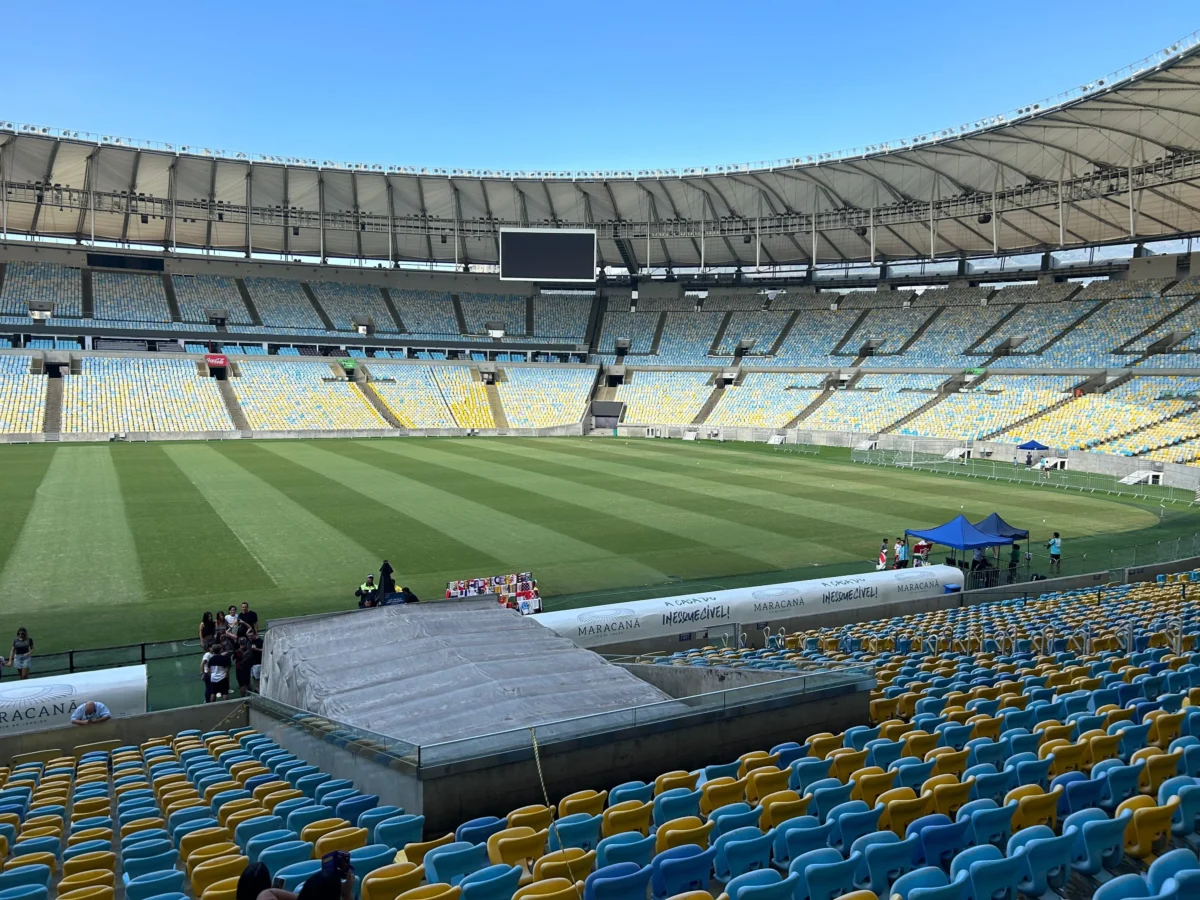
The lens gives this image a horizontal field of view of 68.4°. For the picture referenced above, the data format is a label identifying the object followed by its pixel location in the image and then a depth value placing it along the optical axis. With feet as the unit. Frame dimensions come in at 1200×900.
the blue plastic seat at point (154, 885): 18.19
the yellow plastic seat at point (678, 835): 18.56
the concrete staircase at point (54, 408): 180.75
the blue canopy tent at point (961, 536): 68.95
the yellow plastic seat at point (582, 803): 22.27
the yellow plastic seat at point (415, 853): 19.93
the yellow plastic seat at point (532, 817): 21.11
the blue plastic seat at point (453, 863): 18.08
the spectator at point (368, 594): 59.11
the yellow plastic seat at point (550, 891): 15.29
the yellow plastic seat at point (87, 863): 20.24
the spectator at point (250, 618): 51.90
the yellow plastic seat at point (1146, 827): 18.07
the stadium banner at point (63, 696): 38.70
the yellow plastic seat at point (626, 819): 20.27
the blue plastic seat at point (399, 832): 21.30
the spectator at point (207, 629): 51.19
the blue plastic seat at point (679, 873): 16.94
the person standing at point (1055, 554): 74.38
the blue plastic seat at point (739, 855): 17.88
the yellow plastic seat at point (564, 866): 17.13
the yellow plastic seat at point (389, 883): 16.78
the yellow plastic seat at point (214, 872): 18.22
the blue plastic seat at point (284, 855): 18.80
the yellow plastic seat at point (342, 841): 19.76
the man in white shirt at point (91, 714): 38.83
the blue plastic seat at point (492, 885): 16.14
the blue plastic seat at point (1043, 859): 16.57
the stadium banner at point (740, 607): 52.49
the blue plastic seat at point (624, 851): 18.03
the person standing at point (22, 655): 46.39
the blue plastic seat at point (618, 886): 16.12
